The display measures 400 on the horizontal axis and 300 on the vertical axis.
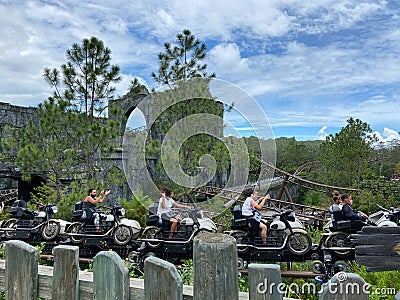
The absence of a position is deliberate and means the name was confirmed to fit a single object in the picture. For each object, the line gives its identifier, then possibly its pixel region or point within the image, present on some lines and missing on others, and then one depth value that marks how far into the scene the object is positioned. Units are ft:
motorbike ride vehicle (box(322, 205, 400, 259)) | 19.24
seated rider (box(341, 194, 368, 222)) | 19.86
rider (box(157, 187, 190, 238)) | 21.58
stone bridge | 35.41
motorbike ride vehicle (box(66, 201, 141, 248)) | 23.25
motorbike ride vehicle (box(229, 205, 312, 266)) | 20.13
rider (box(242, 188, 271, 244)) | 20.61
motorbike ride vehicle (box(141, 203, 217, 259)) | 20.86
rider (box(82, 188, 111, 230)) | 23.84
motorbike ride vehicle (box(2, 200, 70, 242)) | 24.32
